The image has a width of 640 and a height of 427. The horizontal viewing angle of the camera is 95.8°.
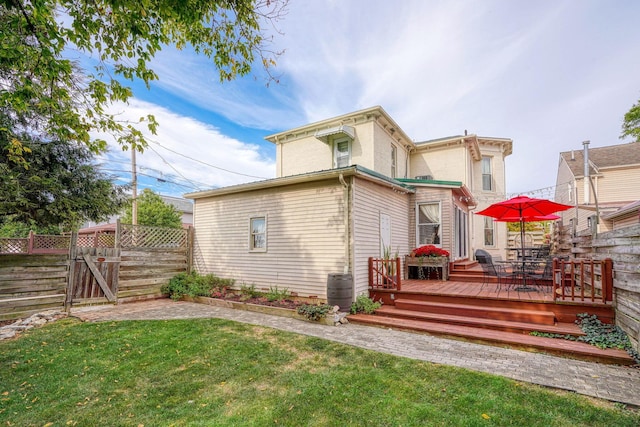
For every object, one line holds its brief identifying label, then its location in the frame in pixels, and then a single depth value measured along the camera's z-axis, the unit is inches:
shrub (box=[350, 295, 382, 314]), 268.5
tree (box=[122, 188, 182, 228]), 733.9
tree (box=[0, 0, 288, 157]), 129.1
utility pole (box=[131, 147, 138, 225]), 535.3
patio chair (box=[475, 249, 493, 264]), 377.7
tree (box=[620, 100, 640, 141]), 589.6
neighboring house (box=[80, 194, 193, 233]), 1080.2
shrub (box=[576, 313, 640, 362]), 170.4
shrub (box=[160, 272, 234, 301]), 356.8
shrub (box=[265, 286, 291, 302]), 310.3
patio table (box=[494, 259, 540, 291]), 265.7
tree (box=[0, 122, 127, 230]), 302.9
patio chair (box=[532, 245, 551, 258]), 431.7
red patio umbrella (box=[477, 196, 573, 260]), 268.7
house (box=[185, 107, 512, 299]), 295.4
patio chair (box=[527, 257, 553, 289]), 274.4
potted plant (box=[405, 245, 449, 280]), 354.9
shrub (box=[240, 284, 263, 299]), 334.0
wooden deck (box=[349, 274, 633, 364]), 185.3
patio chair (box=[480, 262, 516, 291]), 276.4
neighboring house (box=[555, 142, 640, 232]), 577.6
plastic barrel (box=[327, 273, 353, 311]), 263.6
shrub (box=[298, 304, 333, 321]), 251.0
